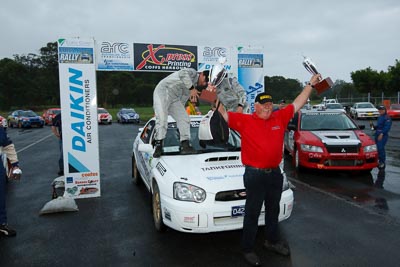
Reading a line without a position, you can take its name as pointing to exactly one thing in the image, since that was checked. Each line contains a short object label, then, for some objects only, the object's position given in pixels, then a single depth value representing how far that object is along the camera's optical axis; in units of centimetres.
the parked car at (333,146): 719
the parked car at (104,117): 2942
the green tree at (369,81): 4050
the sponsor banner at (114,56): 622
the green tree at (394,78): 3659
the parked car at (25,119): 2608
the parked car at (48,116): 2934
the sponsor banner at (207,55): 702
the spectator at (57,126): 793
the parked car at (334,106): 2790
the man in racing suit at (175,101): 471
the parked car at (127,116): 3020
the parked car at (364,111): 2661
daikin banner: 575
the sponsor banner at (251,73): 745
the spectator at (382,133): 807
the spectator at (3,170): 439
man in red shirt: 335
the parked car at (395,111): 2520
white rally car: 368
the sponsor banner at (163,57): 664
